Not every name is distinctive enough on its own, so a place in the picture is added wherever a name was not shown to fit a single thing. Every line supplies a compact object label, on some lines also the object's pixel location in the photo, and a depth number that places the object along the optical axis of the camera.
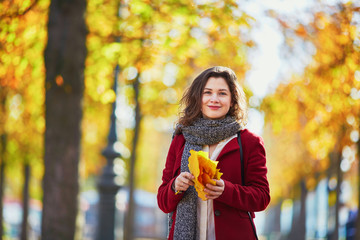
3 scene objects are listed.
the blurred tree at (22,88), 9.56
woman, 4.57
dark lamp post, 15.30
